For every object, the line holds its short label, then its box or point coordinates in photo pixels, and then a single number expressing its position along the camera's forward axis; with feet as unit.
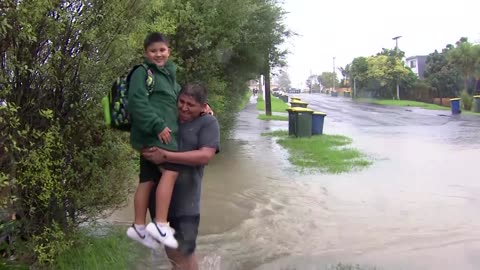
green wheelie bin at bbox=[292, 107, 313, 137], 50.26
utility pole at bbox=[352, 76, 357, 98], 199.93
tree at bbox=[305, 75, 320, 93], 427.74
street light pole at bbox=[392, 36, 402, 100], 198.32
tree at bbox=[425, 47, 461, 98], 153.28
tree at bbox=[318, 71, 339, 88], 383.45
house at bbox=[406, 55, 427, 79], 239.85
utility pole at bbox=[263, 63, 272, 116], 85.77
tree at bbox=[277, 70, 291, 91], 479.08
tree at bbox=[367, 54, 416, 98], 176.24
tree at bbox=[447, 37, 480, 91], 136.98
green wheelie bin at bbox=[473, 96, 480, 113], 105.37
